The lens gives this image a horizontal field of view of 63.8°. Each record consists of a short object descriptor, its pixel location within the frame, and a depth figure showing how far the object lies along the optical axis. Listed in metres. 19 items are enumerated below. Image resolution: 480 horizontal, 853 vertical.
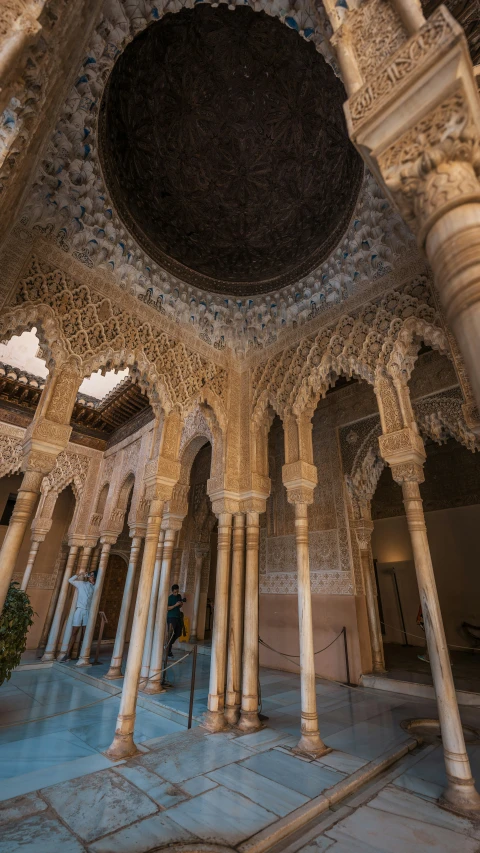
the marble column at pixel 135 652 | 3.50
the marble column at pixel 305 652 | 3.62
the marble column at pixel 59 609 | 8.66
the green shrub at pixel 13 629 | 4.54
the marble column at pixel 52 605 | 10.02
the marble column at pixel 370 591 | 6.86
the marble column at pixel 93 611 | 8.03
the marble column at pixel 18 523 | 3.41
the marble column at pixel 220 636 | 4.20
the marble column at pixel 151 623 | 6.50
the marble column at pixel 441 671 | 2.81
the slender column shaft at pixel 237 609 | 4.43
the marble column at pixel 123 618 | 6.82
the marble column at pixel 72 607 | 8.82
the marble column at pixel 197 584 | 10.45
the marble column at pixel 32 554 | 8.74
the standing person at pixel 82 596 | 8.55
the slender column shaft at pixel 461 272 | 1.43
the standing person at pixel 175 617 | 7.40
